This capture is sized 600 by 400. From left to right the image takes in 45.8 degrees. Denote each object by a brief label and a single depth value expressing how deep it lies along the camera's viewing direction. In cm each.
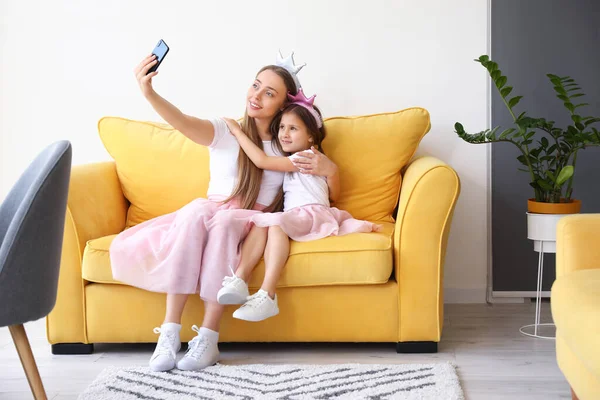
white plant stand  261
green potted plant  262
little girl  226
